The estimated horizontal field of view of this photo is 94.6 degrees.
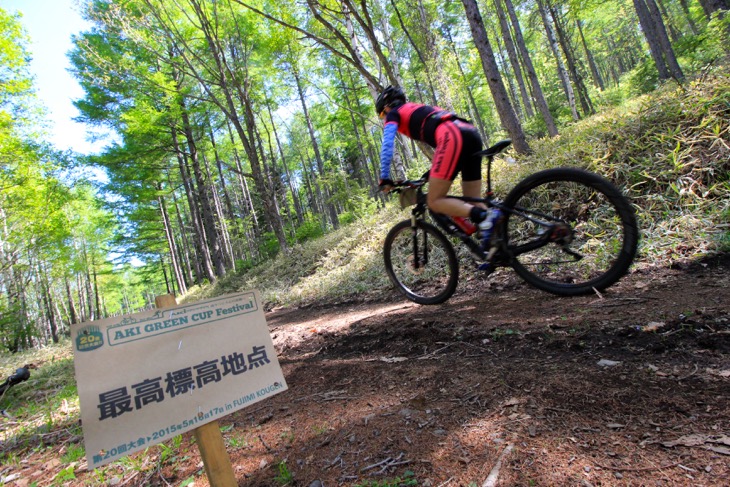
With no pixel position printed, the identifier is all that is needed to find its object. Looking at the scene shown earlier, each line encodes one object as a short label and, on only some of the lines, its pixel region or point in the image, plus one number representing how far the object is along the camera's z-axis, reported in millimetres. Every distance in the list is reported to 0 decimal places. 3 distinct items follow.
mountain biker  2844
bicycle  2619
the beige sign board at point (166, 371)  1216
